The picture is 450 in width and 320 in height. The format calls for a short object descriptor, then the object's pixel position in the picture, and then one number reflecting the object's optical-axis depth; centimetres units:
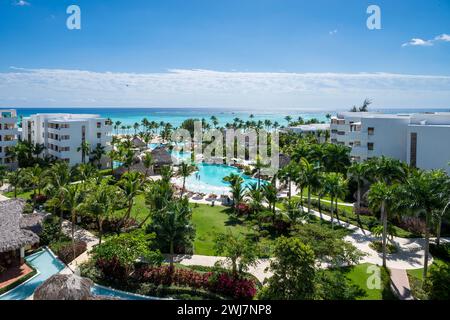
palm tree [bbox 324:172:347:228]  3209
